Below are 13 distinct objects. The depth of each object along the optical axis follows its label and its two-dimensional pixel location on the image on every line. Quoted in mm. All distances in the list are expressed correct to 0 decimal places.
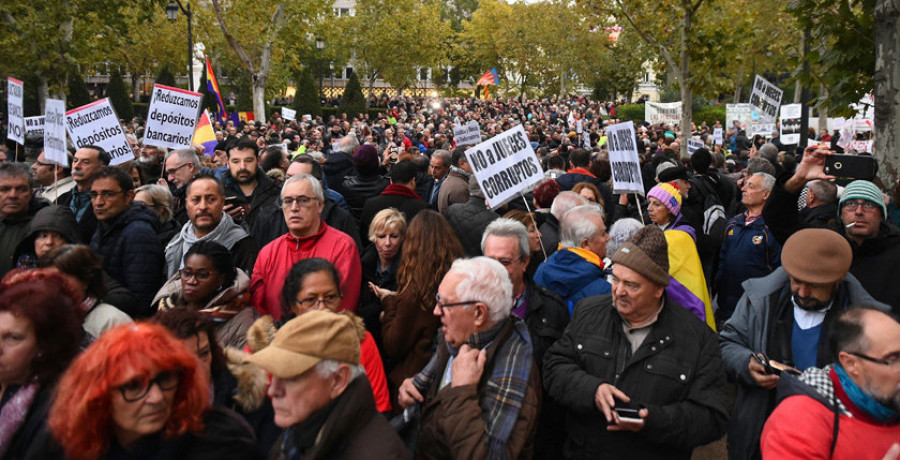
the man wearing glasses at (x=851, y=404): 2494
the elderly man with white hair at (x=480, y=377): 3064
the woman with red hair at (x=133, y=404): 2355
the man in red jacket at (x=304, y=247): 4621
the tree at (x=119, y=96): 35125
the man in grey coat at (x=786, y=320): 3512
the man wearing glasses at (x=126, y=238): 4953
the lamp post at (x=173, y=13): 26250
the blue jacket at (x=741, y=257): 6102
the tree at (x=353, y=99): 41312
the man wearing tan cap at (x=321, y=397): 2527
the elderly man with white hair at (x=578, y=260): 4281
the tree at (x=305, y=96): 41938
